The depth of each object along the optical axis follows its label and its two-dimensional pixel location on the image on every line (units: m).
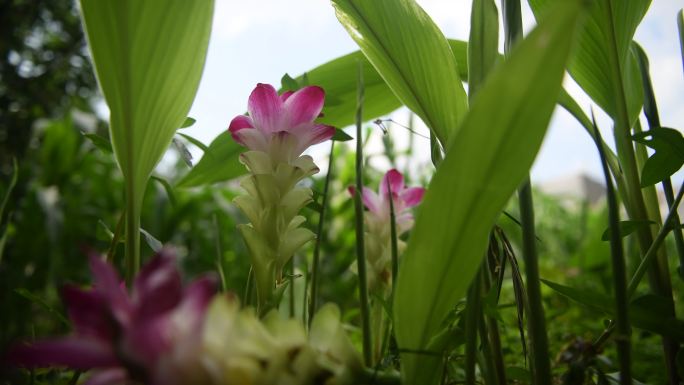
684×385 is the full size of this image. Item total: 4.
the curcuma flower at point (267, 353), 0.17
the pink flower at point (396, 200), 0.43
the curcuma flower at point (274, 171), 0.31
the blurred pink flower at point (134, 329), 0.15
